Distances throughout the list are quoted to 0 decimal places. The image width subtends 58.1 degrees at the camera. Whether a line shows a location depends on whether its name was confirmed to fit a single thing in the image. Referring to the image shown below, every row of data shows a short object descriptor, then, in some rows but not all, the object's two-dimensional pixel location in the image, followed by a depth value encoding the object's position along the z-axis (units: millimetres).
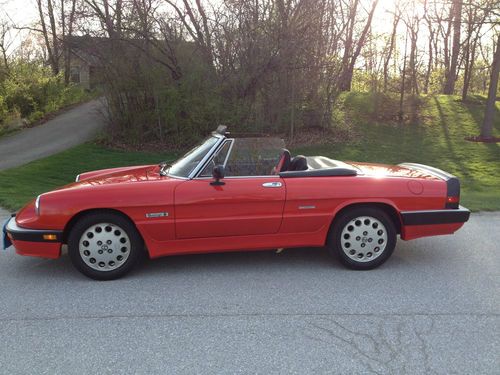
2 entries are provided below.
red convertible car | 4043
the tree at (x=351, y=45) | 16625
